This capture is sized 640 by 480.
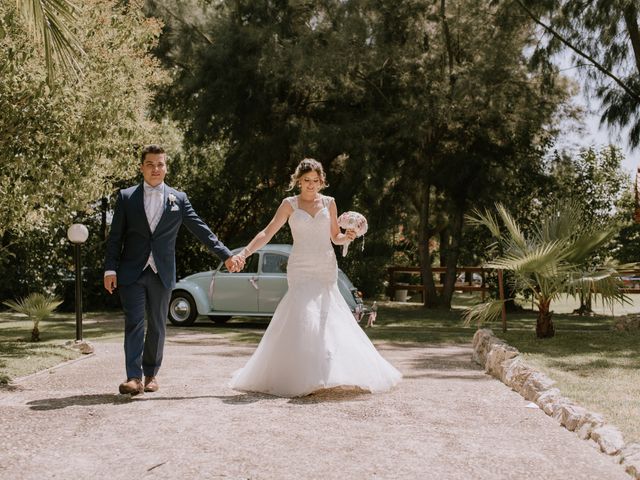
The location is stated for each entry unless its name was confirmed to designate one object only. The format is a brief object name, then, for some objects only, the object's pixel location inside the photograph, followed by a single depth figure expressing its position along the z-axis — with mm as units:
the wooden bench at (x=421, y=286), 23500
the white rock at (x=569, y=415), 5488
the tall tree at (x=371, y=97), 19359
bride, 6738
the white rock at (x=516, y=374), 7187
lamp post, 11211
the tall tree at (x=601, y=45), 15727
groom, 6617
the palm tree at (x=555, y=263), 10984
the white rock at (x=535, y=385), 6677
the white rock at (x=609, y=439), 4762
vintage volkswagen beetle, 15852
